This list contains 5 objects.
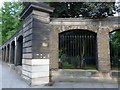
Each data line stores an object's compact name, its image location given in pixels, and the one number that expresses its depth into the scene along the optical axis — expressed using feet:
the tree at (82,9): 16.89
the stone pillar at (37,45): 12.67
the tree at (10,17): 43.51
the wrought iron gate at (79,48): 15.52
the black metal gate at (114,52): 16.04
